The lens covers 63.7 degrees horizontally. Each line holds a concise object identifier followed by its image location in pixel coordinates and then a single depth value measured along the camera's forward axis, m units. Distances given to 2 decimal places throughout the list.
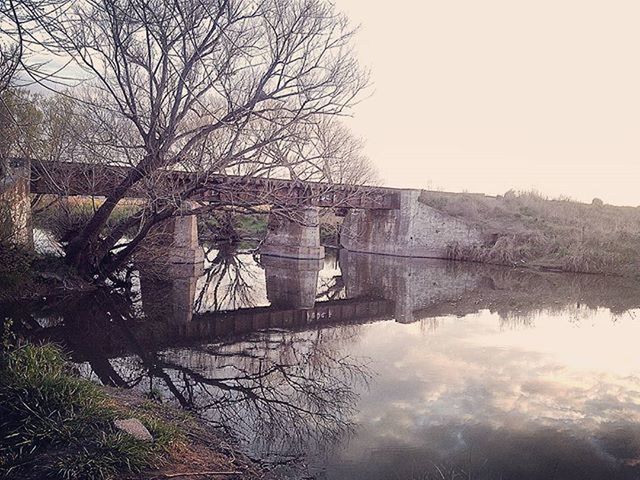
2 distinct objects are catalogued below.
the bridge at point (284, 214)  15.55
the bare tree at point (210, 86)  12.72
